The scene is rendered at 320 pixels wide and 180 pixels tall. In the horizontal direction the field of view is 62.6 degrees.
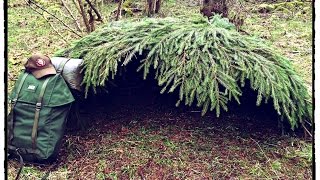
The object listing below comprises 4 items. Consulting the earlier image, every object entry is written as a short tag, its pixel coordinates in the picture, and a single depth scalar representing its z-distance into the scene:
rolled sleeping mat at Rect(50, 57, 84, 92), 2.31
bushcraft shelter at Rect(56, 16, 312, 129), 2.11
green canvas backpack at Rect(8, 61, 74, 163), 2.14
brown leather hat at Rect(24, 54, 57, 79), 2.24
